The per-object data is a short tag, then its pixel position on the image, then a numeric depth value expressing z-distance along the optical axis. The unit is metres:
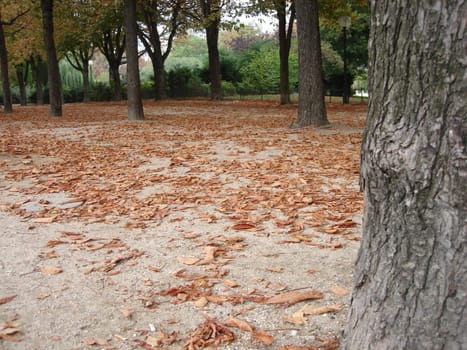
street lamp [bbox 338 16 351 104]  21.44
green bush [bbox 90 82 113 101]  42.53
